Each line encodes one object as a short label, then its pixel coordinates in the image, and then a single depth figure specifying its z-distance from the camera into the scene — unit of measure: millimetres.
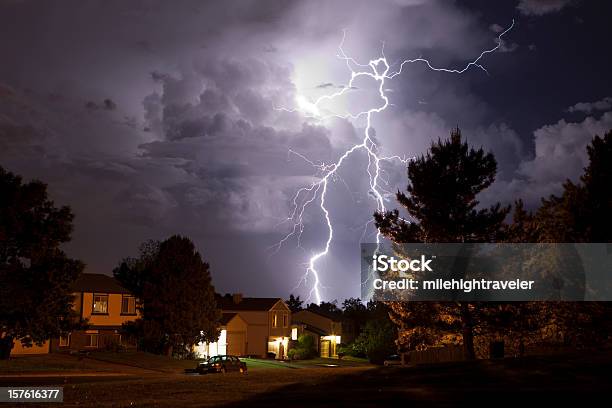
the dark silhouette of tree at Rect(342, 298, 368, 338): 95950
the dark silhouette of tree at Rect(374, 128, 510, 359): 34938
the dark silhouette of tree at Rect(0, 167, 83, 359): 37156
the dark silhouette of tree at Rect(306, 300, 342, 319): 137375
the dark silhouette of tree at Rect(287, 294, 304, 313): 141500
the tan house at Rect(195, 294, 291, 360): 69250
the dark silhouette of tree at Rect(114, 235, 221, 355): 49531
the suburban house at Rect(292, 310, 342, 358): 81438
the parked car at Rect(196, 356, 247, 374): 41250
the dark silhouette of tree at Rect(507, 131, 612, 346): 32500
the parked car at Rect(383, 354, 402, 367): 58281
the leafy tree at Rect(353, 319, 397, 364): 67188
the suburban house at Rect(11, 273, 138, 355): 57125
